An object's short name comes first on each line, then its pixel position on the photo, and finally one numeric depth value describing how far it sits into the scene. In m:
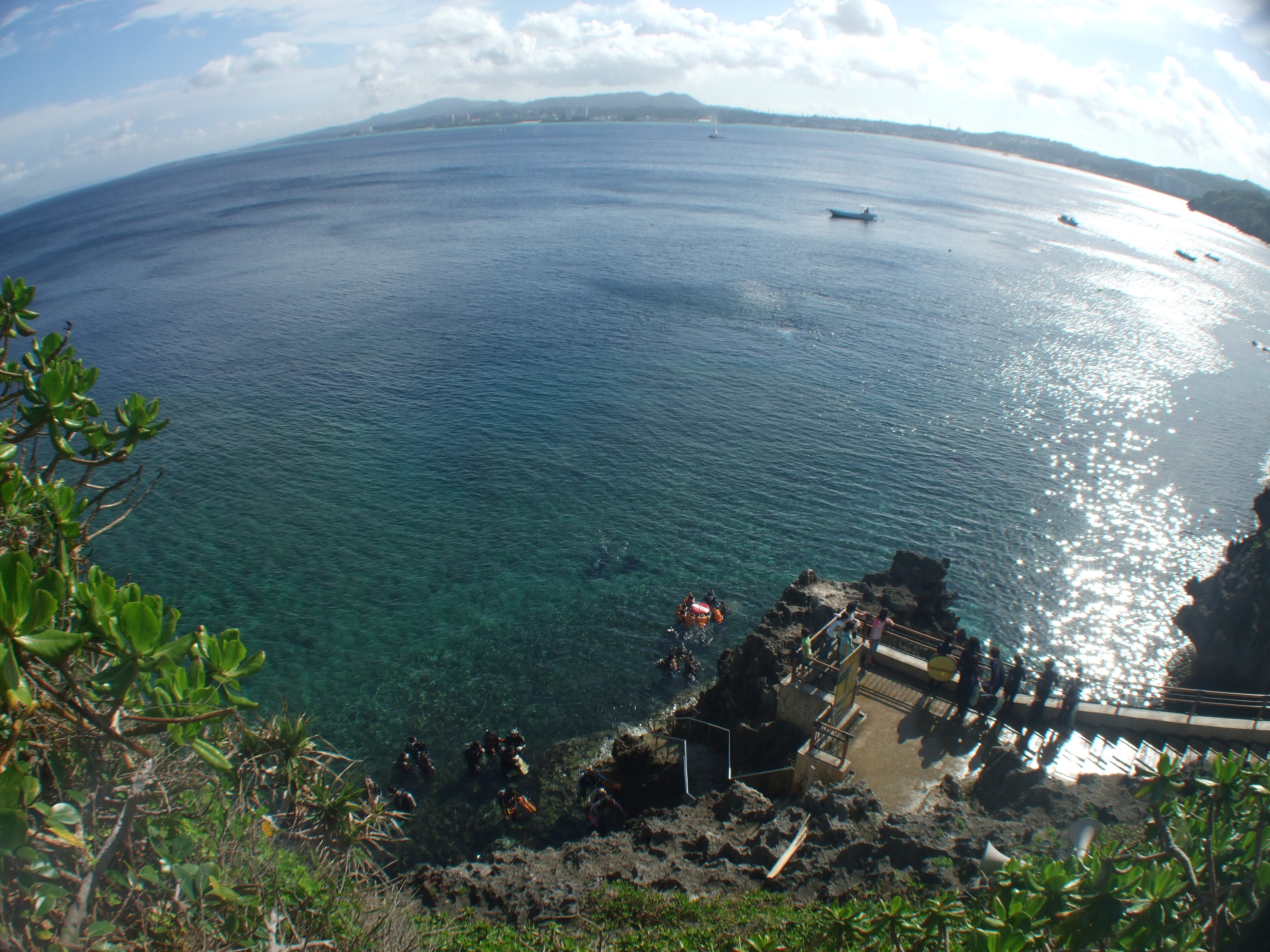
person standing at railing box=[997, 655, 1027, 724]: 17.73
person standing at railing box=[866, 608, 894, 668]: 20.23
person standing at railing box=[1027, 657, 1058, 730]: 17.62
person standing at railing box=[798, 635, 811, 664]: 18.19
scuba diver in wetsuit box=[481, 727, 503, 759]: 22.77
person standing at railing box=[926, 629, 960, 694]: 19.12
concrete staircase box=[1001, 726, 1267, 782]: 16.81
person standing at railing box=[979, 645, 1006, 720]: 18.06
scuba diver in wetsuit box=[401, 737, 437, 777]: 22.47
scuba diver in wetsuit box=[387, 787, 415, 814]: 21.08
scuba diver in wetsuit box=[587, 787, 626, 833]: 20.06
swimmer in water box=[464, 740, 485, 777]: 22.48
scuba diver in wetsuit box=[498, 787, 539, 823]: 20.94
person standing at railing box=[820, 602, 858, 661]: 18.12
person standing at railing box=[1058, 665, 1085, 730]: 17.59
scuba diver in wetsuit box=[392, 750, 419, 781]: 22.34
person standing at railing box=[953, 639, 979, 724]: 17.88
